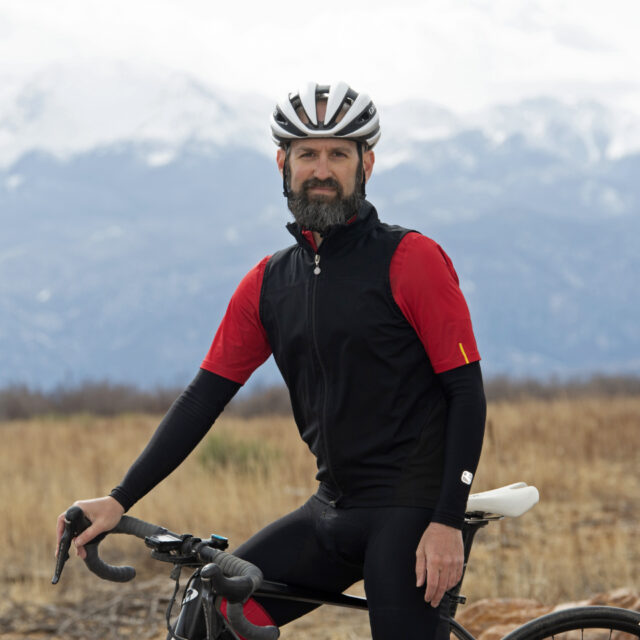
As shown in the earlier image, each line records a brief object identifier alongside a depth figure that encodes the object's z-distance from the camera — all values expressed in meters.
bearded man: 4.97
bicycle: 4.32
